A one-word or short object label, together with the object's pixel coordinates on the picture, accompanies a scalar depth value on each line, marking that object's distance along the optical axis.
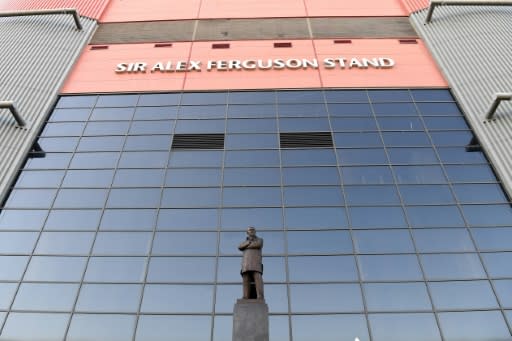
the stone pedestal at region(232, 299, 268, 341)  11.45
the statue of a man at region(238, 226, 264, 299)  12.30
